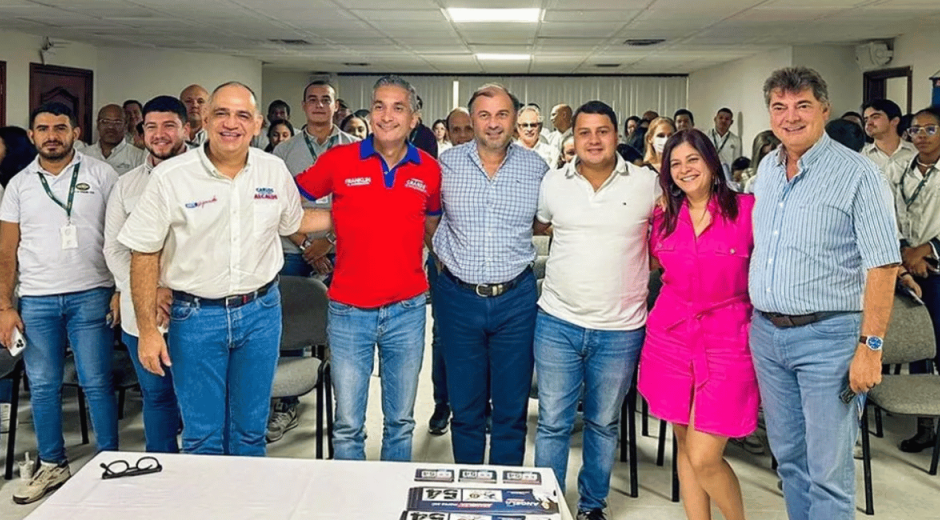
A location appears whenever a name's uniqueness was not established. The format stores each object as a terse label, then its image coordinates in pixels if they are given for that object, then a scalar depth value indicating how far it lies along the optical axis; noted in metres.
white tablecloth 1.85
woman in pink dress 2.69
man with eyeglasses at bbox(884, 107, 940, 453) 4.18
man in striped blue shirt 2.42
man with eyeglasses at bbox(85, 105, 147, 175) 5.77
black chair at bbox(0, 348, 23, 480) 3.73
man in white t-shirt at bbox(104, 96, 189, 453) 3.18
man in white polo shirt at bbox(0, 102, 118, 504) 3.42
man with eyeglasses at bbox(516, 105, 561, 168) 6.77
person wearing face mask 4.48
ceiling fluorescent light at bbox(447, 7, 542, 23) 7.61
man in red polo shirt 2.94
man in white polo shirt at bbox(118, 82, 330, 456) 2.71
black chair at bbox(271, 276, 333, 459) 3.91
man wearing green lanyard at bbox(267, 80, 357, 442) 4.14
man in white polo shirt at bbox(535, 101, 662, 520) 2.88
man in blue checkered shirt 3.01
